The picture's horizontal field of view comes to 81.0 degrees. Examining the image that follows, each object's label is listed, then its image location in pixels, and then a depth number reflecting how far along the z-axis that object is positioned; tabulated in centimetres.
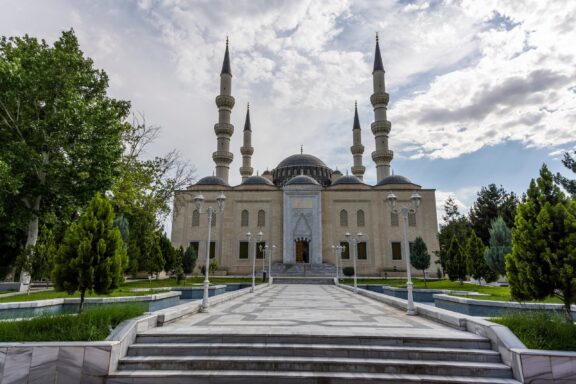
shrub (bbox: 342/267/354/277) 2798
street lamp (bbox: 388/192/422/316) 842
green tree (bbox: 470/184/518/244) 2712
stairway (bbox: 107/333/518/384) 453
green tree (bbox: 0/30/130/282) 1409
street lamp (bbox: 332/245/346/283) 2406
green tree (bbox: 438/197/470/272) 3359
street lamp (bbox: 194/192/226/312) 889
